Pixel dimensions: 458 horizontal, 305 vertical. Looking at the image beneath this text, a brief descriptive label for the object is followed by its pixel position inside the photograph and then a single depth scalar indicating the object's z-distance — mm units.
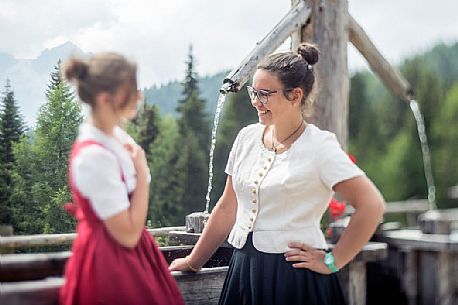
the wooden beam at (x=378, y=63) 4887
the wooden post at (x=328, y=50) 4574
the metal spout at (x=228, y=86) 3988
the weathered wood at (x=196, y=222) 3498
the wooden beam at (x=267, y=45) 4047
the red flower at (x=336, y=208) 4414
